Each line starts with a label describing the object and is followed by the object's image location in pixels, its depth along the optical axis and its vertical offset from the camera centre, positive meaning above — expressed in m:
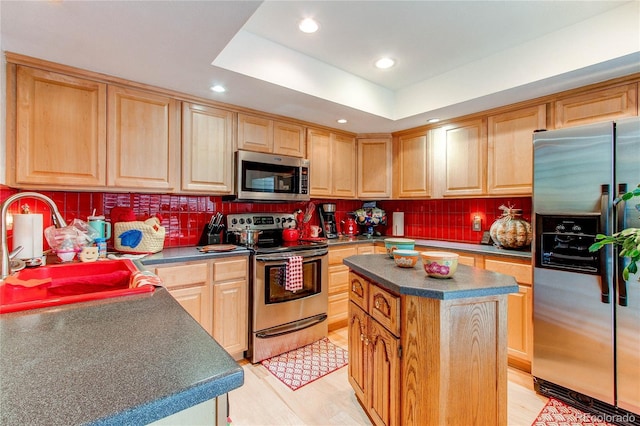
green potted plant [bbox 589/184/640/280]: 1.36 -0.14
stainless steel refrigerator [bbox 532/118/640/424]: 1.77 -0.40
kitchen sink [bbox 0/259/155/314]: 1.06 -0.33
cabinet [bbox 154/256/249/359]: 2.18 -0.64
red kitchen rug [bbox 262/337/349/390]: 2.23 -1.25
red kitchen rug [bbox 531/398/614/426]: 1.78 -1.26
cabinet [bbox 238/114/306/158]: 2.78 +0.75
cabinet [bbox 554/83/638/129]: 2.03 +0.78
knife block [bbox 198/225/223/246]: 2.71 -0.24
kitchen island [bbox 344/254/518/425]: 1.27 -0.61
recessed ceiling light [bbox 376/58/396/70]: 2.44 +1.25
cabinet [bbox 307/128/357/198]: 3.28 +0.56
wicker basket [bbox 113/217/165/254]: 2.20 -0.19
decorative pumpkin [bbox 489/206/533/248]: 2.54 -0.16
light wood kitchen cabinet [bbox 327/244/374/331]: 3.06 -0.77
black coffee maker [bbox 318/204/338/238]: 3.57 -0.09
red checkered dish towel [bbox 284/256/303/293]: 2.56 -0.54
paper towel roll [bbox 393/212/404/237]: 3.83 -0.15
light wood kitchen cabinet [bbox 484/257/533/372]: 2.25 -0.81
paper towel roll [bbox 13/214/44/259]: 1.65 -0.13
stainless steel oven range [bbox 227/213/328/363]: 2.48 -0.75
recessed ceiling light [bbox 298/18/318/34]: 1.92 +1.24
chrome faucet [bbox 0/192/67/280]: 1.26 -0.03
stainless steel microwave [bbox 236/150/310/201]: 2.70 +0.34
